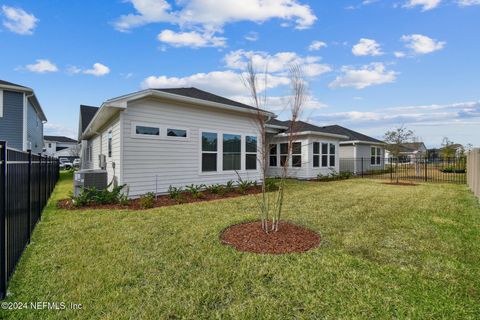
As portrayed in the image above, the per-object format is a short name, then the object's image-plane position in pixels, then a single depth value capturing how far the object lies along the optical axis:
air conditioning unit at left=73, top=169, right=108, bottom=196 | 7.67
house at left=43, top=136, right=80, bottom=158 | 45.40
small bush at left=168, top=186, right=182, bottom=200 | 8.48
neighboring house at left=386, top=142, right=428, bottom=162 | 19.55
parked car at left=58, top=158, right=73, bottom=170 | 33.33
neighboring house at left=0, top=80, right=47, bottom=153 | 12.95
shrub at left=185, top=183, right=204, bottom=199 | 8.69
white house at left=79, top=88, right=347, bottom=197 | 8.12
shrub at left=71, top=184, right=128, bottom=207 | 7.17
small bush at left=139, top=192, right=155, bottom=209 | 7.18
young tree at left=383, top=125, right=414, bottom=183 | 18.38
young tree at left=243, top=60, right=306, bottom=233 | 4.24
